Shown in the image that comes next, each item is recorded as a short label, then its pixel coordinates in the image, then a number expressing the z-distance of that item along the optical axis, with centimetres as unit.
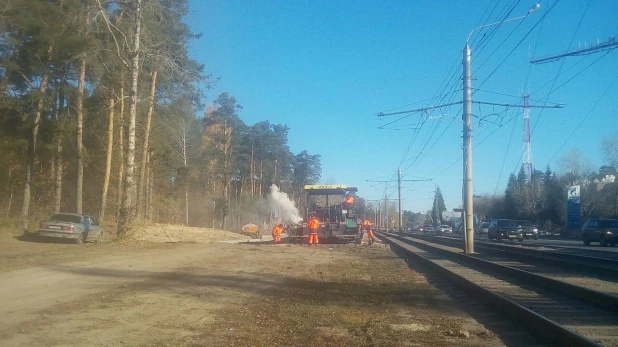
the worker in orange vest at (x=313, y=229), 3070
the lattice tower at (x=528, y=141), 2638
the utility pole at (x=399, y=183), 6739
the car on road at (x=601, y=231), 3456
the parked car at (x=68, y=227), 2358
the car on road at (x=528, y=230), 4262
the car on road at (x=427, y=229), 9106
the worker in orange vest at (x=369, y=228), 3438
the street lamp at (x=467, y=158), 2394
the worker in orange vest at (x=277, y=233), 3294
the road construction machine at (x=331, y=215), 3147
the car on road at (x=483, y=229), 6225
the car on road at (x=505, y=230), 4138
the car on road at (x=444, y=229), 8638
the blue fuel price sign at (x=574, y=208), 5753
